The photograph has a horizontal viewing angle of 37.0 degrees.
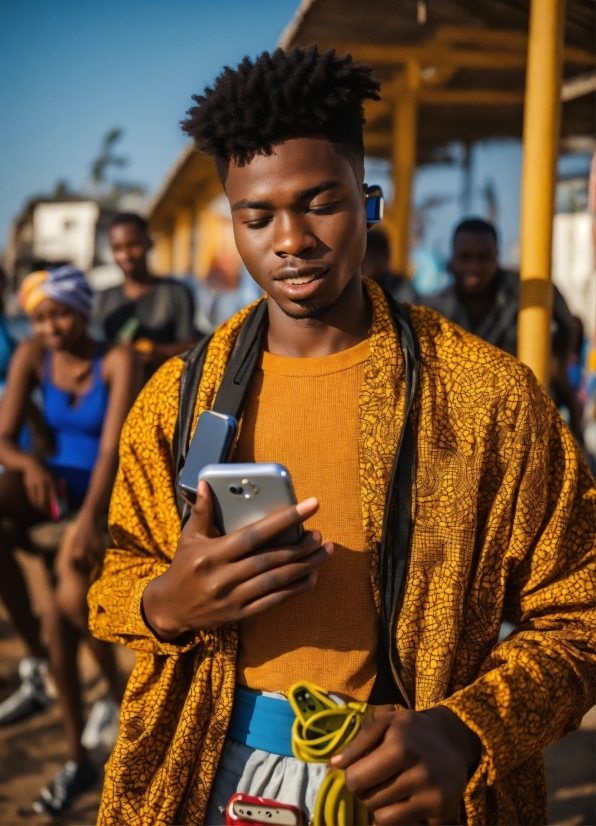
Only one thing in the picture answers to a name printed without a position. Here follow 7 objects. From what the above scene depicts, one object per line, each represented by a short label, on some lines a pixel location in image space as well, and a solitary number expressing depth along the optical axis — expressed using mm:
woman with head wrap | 3951
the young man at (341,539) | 1487
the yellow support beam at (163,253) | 28203
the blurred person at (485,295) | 5188
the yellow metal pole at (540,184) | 3064
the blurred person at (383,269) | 4977
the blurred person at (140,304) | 5746
